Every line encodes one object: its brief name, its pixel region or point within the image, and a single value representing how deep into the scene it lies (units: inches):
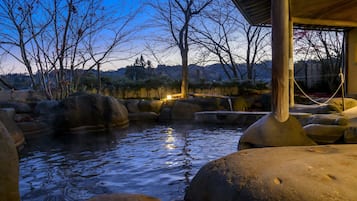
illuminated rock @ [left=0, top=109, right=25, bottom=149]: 260.8
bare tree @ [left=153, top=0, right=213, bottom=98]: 560.3
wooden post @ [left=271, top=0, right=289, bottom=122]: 174.1
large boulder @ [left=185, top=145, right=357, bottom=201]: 77.1
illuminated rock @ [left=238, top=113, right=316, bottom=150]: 164.9
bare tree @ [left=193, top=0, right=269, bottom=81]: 640.4
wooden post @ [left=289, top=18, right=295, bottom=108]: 272.5
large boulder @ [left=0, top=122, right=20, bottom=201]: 89.7
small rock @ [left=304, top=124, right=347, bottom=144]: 178.7
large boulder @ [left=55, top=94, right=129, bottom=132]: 361.4
